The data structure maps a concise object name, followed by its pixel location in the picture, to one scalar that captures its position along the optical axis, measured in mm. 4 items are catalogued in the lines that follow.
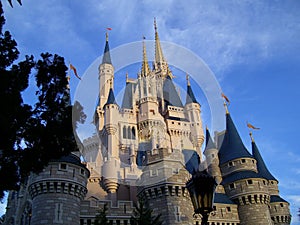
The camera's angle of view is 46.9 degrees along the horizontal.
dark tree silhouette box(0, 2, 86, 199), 12109
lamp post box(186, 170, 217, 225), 8242
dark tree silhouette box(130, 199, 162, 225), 16764
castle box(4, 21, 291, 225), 22062
